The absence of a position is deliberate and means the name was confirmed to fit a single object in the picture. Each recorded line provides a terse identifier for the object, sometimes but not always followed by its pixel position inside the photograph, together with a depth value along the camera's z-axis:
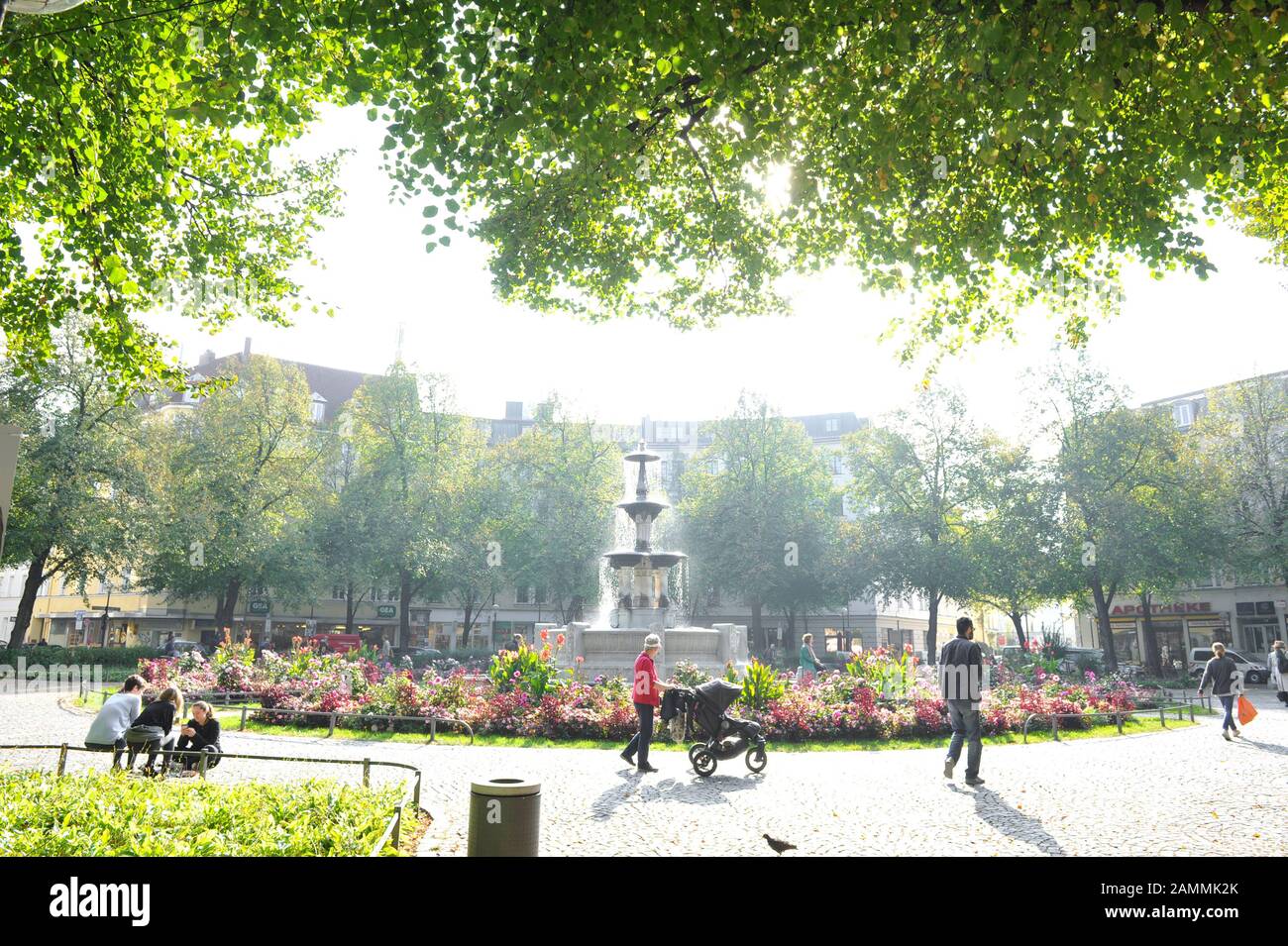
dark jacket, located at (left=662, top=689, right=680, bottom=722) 11.23
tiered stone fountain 20.36
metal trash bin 5.20
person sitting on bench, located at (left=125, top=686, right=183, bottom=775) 9.91
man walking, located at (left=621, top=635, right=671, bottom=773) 11.03
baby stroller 10.73
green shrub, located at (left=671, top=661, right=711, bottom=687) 17.36
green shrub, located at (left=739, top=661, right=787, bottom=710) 15.19
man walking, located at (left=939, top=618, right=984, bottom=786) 10.09
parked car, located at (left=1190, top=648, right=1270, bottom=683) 37.19
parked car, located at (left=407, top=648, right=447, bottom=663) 37.69
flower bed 14.83
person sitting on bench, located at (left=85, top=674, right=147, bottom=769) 9.84
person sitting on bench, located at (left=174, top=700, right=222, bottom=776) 10.04
